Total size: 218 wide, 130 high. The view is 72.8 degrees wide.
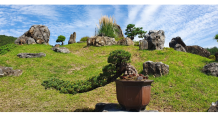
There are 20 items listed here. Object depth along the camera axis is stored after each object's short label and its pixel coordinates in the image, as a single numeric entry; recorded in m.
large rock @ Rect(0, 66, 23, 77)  8.36
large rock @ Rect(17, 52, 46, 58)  11.56
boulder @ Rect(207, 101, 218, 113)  3.99
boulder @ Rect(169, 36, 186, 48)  15.52
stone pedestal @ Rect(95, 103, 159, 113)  4.02
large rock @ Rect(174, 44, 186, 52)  14.08
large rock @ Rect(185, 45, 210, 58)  13.35
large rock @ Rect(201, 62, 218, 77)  8.05
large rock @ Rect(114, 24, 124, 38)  21.72
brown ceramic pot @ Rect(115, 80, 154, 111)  3.85
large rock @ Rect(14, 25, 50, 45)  15.73
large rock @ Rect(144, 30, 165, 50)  12.24
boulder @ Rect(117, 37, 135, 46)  15.74
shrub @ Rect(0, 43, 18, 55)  12.76
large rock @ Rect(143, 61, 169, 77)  7.78
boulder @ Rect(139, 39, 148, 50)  13.00
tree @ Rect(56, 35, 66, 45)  23.39
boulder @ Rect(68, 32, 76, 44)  21.04
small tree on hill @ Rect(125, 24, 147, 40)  26.02
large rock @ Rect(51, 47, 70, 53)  13.81
